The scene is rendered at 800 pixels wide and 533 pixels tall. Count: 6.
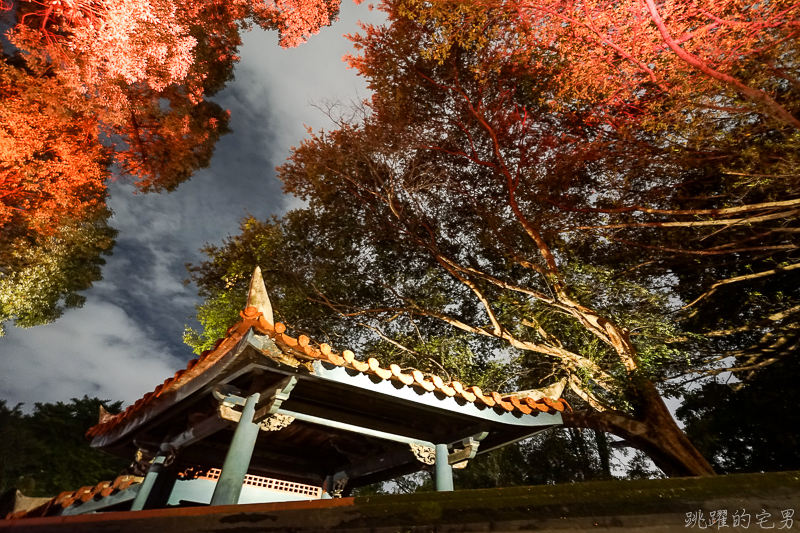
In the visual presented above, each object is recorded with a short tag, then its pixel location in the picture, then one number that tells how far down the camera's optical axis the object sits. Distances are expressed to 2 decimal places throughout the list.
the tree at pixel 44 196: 14.55
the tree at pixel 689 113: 6.50
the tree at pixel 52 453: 18.64
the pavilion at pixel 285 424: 4.08
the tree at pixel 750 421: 9.54
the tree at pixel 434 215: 8.77
